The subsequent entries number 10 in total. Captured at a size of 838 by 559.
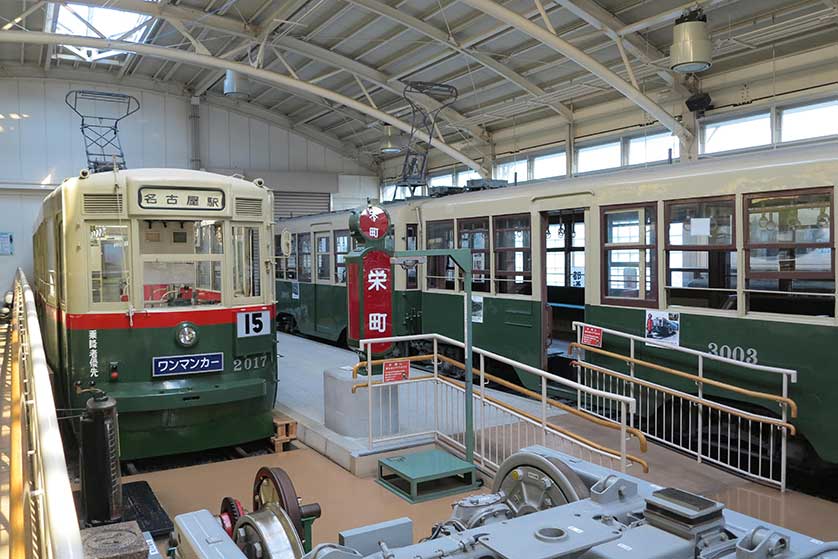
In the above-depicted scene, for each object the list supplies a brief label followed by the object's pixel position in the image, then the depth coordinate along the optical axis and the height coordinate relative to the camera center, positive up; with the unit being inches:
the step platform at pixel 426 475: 231.9 -69.4
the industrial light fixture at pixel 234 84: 633.0 +161.0
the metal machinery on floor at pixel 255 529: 103.3 -44.2
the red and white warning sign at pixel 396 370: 263.1 -39.0
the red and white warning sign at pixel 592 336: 311.1 -33.0
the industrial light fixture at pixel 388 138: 759.7 +133.8
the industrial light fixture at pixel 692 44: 369.1 +109.6
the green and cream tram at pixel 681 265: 242.5 -2.9
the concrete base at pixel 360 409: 274.4 -55.3
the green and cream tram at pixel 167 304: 255.1 -13.2
